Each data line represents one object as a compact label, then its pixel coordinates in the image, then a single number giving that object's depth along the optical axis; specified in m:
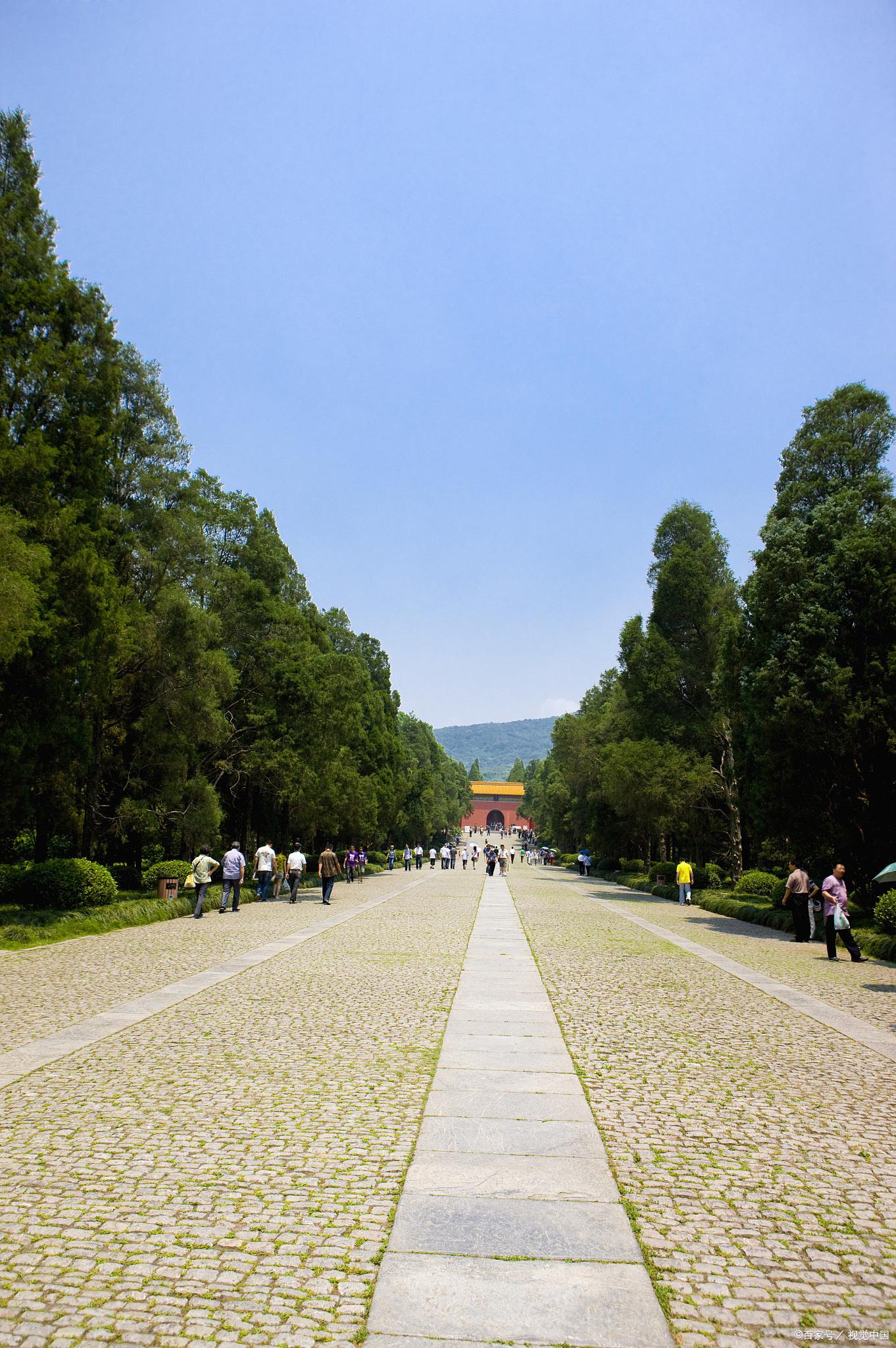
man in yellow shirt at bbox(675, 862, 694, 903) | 25.23
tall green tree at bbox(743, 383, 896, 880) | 17.53
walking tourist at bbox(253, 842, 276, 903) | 23.14
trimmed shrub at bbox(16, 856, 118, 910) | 16.28
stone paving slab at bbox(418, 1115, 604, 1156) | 4.81
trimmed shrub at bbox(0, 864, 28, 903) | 17.06
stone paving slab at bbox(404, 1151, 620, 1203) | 4.21
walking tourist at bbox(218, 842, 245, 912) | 19.64
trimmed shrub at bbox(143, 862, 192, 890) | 20.05
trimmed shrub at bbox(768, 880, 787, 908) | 20.93
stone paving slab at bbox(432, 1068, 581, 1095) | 6.00
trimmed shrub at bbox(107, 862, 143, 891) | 26.23
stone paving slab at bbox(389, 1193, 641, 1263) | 3.61
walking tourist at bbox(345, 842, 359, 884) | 33.34
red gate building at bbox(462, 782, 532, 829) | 153.50
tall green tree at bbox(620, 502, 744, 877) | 34.75
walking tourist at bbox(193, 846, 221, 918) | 18.17
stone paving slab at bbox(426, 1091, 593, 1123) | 5.42
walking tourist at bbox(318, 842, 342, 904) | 21.73
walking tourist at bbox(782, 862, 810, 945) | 15.84
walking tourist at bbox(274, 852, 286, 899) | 24.53
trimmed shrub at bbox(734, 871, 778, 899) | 25.69
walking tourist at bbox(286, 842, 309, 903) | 22.41
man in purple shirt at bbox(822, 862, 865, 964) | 13.19
